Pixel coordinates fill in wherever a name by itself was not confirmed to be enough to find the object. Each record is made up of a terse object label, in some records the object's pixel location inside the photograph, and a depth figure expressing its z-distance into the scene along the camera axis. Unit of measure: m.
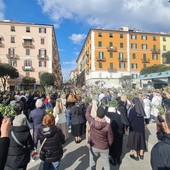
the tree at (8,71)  29.33
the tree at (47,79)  34.77
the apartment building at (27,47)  38.29
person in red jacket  3.47
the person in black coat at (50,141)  3.05
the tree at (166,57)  43.64
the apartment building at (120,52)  42.84
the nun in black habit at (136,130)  4.49
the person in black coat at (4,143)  1.65
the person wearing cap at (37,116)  4.84
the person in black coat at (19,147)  2.85
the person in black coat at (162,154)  1.77
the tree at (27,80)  36.38
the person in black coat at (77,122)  5.98
